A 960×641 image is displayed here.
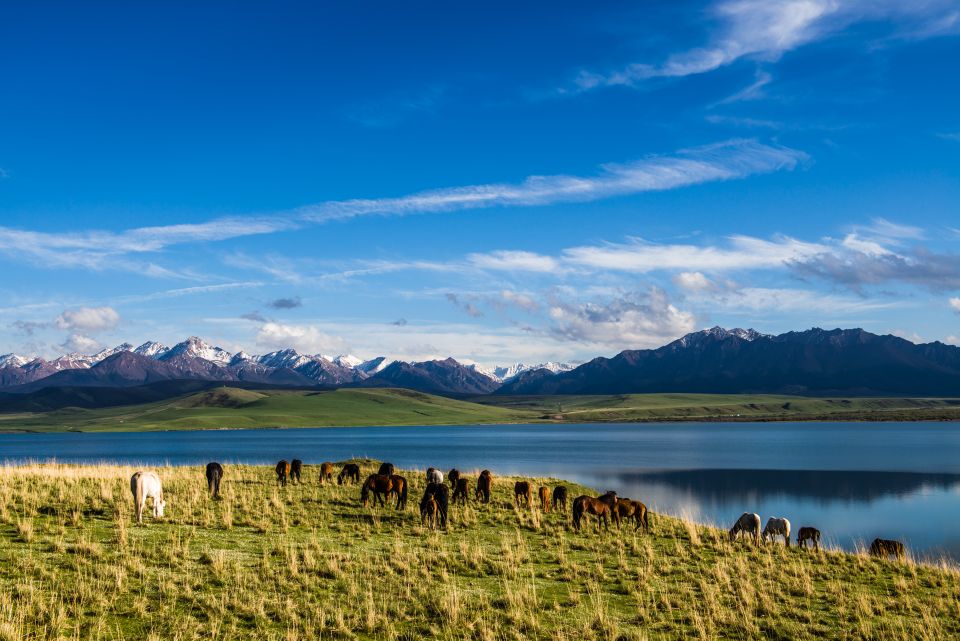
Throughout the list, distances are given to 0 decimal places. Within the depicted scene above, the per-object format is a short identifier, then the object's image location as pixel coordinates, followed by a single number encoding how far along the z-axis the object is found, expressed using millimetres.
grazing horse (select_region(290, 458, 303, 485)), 36738
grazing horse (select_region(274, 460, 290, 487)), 35794
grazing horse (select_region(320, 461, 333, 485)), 37562
